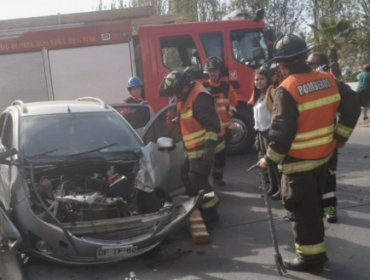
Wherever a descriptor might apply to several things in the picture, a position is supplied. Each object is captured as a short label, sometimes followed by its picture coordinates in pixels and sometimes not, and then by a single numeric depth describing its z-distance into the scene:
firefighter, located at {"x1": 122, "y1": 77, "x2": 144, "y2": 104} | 9.32
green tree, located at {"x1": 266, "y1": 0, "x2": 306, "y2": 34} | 32.66
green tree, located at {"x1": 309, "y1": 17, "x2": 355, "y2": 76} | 27.22
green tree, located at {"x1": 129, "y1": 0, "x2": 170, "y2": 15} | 29.53
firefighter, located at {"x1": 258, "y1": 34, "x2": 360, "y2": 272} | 4.42
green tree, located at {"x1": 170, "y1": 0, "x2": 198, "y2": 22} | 29.33
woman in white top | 7.06
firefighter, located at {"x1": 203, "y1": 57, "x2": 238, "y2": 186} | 8.23
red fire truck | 10.97
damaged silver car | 4.86
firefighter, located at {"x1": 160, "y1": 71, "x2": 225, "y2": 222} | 5.96
